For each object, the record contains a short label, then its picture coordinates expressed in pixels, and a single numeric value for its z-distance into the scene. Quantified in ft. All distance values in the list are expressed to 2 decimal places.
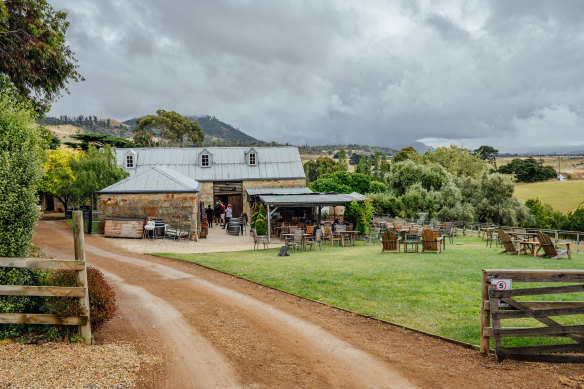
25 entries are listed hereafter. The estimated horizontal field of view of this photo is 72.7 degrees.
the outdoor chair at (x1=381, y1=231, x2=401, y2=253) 54.90
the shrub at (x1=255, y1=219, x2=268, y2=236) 68.59
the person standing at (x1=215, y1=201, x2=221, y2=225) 104.28
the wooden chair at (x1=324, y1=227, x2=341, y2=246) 66.11
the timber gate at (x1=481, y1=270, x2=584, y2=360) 17.80
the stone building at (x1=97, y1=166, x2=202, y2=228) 71.46
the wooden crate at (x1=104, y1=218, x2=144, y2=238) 68.08
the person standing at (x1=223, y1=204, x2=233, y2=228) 92.02
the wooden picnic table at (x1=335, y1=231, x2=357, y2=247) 66.06
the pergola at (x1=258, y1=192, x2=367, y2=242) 67.38
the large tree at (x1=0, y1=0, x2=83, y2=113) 35.65
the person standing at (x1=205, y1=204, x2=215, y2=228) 94.67
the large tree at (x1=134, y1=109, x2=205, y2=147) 214.28
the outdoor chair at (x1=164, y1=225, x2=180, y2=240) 69.00
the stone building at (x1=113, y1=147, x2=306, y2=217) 117.29
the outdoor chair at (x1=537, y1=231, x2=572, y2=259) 47.32
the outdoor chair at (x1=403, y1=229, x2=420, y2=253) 54.68
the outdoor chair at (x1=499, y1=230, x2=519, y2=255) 51.67
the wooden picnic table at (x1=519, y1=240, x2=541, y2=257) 49.74
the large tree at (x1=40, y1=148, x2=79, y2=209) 94.25
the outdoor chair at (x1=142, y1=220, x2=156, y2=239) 67.21
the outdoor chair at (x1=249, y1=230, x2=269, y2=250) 60.29
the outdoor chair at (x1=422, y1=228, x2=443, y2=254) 53.93
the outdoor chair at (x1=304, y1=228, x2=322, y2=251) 59.47
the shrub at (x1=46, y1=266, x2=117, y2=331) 19.33
